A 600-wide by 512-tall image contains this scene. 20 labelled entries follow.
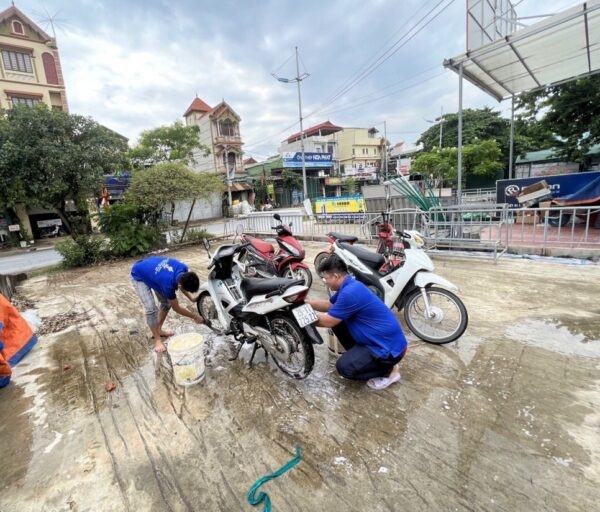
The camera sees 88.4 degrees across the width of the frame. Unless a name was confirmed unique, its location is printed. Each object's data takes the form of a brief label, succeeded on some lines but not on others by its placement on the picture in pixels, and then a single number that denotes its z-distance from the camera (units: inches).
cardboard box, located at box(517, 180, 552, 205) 329.4
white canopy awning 218.5
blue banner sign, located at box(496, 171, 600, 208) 313.2
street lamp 738.4
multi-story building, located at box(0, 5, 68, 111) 727.1
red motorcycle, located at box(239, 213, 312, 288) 189.8
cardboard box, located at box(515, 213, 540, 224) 353.9
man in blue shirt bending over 116.7
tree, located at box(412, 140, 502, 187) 662.5
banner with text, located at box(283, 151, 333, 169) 1098.5
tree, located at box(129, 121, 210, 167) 832.3
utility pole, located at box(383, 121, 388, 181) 1387.7
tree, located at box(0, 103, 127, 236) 277.6
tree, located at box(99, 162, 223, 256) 356.5
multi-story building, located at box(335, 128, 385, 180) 1444.4
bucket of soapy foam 104.9
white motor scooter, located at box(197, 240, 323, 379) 96.9
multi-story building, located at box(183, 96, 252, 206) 1103.0
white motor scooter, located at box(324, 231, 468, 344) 119.1
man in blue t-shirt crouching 90.8
